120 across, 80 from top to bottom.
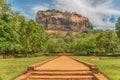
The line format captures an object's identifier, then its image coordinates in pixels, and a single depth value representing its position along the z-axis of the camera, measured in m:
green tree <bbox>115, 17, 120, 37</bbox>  50.78
